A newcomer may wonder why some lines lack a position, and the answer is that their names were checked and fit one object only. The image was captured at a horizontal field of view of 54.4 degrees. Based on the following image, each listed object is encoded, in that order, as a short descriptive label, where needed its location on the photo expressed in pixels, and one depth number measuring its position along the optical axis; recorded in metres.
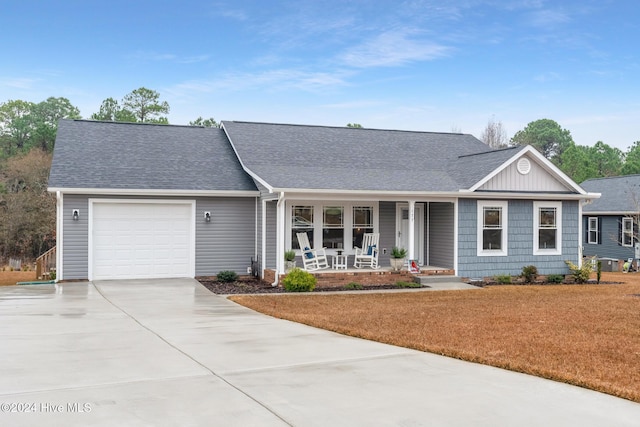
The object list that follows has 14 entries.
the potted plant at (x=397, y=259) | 18.23
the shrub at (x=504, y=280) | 18.80
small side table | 18.65
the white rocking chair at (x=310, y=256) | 18.06
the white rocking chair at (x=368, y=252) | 18.66
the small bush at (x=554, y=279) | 19.36
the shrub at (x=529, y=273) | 19.09
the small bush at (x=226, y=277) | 18.03
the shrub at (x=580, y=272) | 19.70
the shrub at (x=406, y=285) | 17.45
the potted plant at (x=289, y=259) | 17.19
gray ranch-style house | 17.48
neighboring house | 29.11
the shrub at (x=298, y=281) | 16.27
